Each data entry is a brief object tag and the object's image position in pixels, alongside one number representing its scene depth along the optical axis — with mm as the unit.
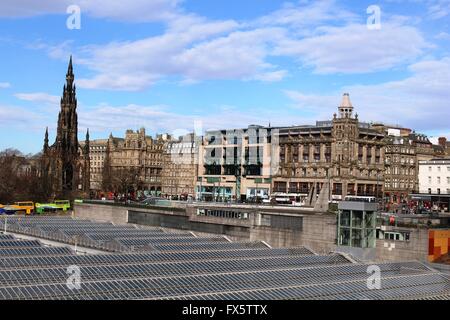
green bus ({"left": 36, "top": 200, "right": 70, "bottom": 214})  122625
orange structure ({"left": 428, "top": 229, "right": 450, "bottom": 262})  47812
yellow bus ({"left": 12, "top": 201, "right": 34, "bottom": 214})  119438
